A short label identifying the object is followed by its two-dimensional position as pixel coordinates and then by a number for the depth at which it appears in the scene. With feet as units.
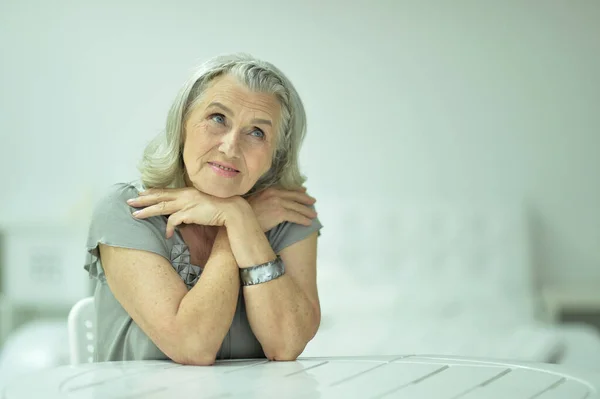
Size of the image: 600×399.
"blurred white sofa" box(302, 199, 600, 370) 11.08
